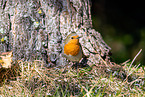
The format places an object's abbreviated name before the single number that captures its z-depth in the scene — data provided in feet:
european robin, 16.88
